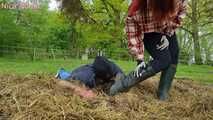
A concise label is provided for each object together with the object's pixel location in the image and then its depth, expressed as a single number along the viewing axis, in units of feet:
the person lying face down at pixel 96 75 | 9.42
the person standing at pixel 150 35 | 9.12
